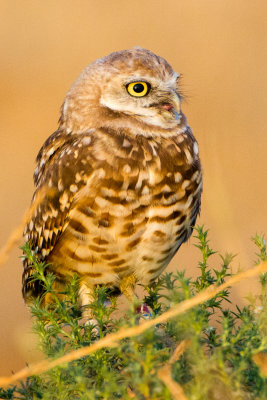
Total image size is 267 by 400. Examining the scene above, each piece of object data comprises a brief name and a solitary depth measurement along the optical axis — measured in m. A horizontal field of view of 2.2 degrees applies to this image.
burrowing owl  4.86
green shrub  4.43
